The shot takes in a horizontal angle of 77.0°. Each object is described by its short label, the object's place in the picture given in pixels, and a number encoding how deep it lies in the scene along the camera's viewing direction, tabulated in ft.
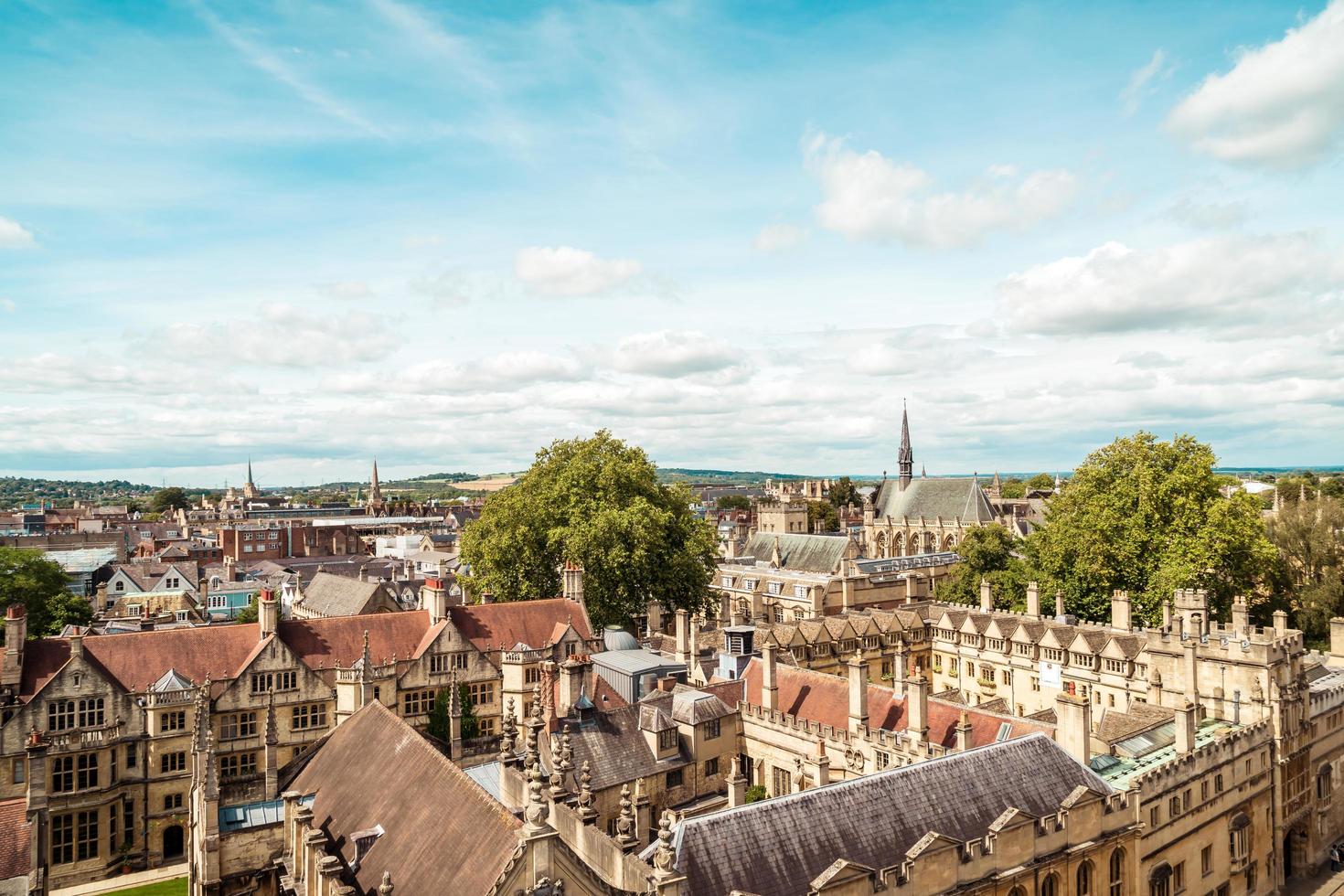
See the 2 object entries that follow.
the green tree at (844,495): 581.53
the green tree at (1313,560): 176.04
